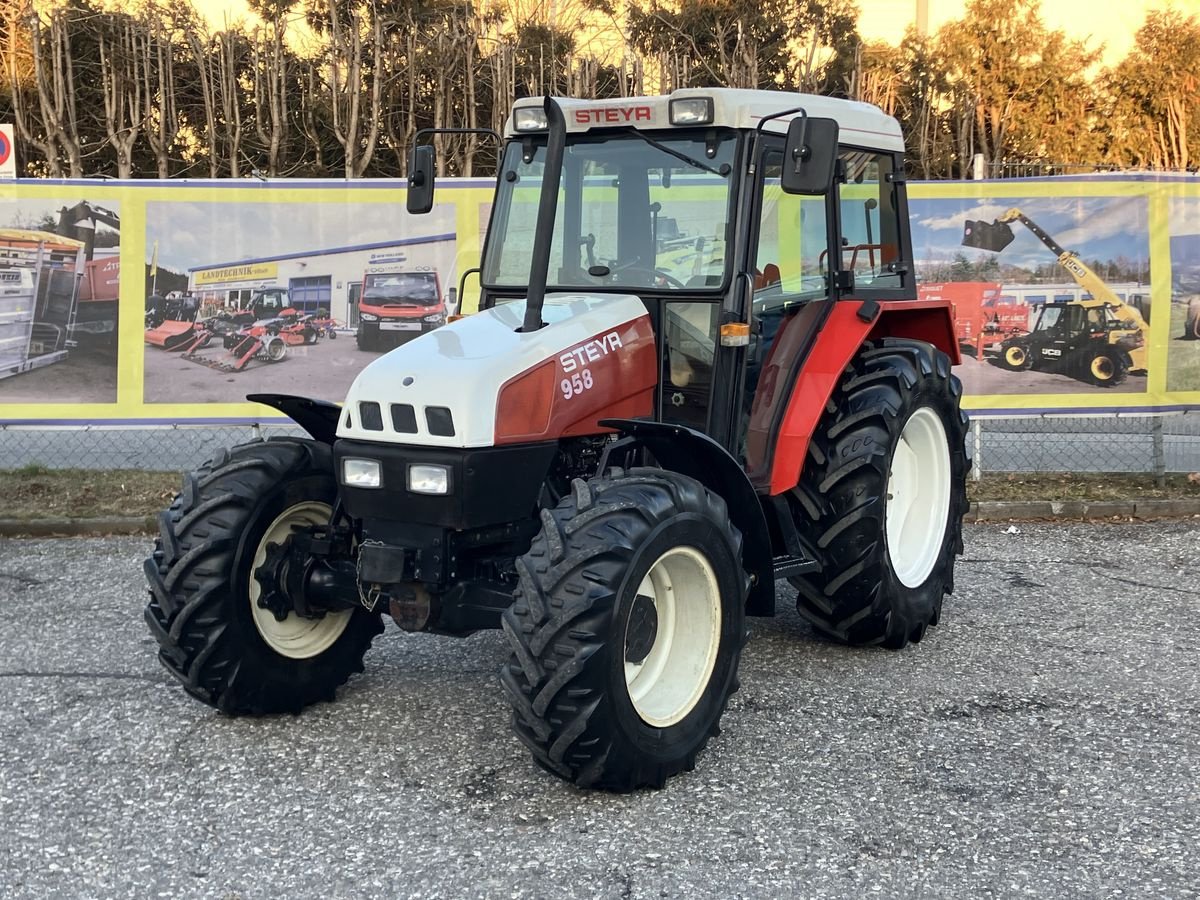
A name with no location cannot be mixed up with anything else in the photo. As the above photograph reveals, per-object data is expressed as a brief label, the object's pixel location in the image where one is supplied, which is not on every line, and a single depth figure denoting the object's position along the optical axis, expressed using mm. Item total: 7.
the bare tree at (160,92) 20375
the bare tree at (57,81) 19812
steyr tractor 4012
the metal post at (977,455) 9141
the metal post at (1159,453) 9203
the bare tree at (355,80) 20172
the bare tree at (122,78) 20359
